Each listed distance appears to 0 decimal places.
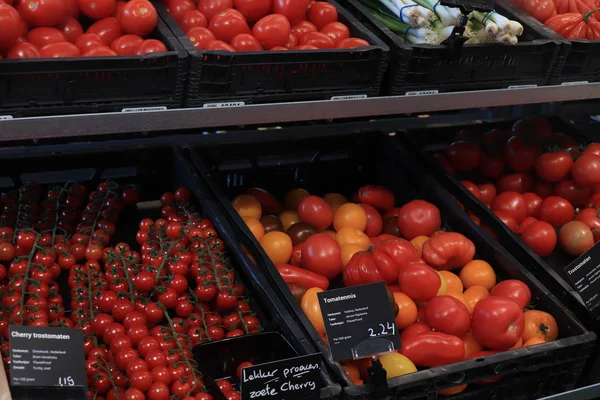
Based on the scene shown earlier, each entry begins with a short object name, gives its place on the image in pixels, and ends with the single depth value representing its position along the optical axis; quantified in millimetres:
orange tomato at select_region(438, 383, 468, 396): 1967
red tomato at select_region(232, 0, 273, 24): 2257
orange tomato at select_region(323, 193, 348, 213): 2707
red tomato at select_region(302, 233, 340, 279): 2287
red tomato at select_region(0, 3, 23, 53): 1752
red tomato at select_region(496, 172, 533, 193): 2928
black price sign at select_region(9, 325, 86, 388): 1507
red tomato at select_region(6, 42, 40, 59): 1771
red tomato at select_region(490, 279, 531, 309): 2184
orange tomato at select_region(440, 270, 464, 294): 2295
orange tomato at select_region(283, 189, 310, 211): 2715
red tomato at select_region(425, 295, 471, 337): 2062
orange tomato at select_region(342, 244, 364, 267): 2348
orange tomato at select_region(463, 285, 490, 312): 2248
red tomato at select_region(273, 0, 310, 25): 2262
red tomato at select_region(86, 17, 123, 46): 2033
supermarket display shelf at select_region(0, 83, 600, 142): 1743
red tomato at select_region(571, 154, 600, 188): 2775
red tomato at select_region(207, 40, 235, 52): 2021
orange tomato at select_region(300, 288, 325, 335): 2029
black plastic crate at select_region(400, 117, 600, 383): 2158
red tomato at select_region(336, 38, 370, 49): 2193
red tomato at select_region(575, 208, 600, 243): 2623
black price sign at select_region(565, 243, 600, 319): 2094
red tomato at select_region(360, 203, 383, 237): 2621
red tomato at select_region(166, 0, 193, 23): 2236
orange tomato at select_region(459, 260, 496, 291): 2332
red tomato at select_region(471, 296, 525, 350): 2029
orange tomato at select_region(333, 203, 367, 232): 2547
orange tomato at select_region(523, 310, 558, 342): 2135
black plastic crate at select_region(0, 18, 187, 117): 1732
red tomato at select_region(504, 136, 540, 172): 2939
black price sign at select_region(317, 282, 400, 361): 1757
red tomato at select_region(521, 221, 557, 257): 2576
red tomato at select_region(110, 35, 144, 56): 1971
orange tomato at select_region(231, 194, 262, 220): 2553
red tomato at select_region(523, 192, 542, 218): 2830
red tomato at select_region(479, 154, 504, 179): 2959
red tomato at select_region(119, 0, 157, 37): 2006
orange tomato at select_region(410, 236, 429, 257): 2455
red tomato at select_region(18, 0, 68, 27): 1906
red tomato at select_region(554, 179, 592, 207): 2854
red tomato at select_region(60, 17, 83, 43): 2010
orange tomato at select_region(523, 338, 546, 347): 2055
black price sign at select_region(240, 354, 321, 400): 1602
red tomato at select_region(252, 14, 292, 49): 2150
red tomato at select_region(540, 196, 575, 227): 2752
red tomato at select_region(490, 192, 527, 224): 2764
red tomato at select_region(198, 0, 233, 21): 2236
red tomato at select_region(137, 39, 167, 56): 1913
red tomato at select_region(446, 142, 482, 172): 2922
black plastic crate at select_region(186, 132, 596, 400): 1908
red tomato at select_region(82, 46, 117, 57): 1848
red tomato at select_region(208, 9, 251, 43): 2150
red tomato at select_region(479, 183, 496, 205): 2879
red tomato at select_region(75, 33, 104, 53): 1939
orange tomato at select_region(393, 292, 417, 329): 2109
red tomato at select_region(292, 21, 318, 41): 2281
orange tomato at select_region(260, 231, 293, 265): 2371
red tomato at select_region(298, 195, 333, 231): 2533
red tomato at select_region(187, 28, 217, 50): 2076
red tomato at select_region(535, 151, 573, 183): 2865
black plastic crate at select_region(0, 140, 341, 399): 2422
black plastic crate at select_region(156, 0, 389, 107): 1928
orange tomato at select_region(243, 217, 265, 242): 2436
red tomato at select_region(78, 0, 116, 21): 2020
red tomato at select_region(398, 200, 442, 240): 2500
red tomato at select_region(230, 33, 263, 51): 2070
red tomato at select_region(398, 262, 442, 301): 2125
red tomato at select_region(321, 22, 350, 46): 2281
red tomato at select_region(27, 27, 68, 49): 1898
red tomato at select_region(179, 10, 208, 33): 2189
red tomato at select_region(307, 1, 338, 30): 2363
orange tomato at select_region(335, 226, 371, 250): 2453
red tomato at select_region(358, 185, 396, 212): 2713
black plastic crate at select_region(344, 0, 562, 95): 2171
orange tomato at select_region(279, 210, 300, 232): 2645
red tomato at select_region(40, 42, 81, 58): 1837
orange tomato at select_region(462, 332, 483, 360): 2102
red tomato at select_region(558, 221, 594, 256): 2582
